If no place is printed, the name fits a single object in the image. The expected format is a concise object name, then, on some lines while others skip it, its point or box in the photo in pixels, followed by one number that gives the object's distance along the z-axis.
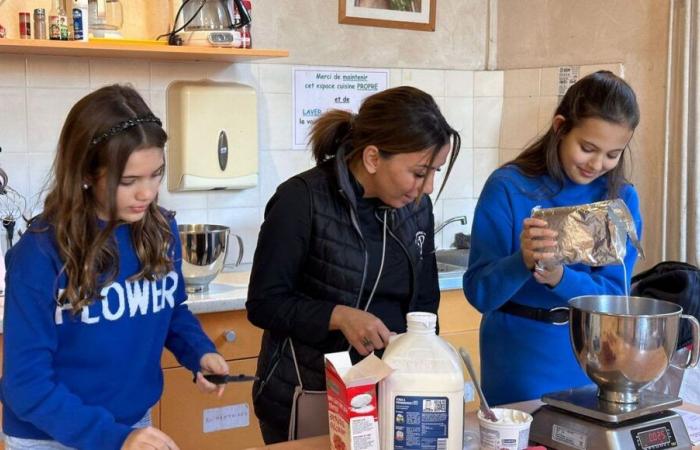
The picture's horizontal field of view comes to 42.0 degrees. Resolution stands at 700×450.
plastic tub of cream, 1.41
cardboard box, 1.35
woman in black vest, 1.67
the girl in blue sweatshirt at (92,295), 1.40
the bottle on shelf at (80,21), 2.73
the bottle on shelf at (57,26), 2.71
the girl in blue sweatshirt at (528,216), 1.74
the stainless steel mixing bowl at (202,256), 2.73
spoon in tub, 1.40
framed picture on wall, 3.38
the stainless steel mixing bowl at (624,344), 1.42
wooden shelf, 2.67
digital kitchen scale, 1.47
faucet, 3.61
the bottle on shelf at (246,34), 2.98
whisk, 2.84
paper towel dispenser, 3.03
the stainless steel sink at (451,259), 3.42
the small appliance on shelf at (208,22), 2.89
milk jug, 1.35
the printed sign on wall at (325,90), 3.31
